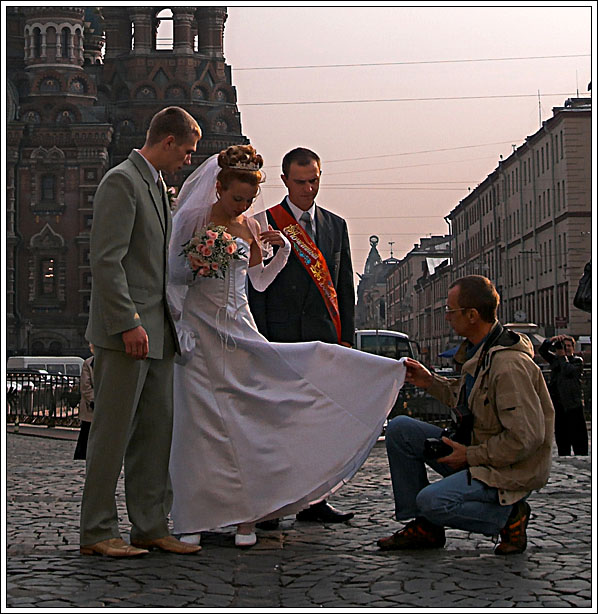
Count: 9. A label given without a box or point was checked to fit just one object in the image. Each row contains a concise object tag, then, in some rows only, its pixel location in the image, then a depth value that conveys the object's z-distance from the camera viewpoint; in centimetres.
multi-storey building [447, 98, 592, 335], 6494
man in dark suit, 740
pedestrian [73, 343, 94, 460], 1181
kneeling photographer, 580
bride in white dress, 644
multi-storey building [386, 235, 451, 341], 14250
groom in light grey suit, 598
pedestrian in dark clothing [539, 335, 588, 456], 1297
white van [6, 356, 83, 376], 6138
